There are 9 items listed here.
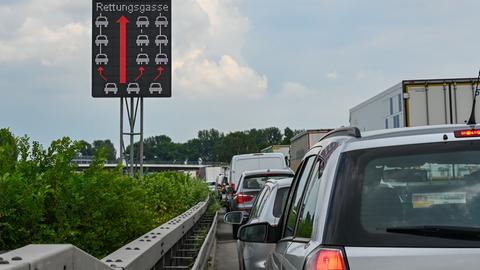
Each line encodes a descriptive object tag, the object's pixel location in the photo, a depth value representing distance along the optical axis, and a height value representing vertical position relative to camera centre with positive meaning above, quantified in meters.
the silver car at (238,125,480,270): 3.12 -0.18
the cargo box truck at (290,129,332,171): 31.86 +1.23
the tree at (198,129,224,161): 192.20 +3.90
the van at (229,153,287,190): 28.52 +0.22
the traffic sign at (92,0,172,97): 17.19 +3.07
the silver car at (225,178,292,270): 8.04 -0.65
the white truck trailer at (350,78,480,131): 15.93 +1.49
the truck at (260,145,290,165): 49.21 +1.35
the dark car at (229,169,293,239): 17.36 -0.43
